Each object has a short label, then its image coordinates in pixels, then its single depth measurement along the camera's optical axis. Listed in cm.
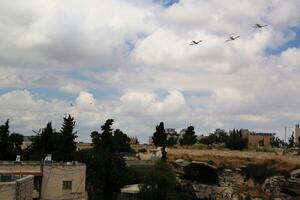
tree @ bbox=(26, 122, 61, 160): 6225
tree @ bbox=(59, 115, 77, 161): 6106
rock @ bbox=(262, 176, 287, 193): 8588
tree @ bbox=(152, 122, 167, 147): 10435
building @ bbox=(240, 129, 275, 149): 13108
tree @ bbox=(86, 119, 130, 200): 5384
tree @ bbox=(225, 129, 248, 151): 10462
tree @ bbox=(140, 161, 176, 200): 5576
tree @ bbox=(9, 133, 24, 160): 6679
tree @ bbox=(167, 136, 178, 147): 10571
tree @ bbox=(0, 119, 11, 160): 6481
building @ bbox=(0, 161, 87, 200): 3991
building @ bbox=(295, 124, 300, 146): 14606
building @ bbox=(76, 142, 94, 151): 10244
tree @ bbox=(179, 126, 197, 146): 11524
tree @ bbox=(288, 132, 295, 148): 12347
